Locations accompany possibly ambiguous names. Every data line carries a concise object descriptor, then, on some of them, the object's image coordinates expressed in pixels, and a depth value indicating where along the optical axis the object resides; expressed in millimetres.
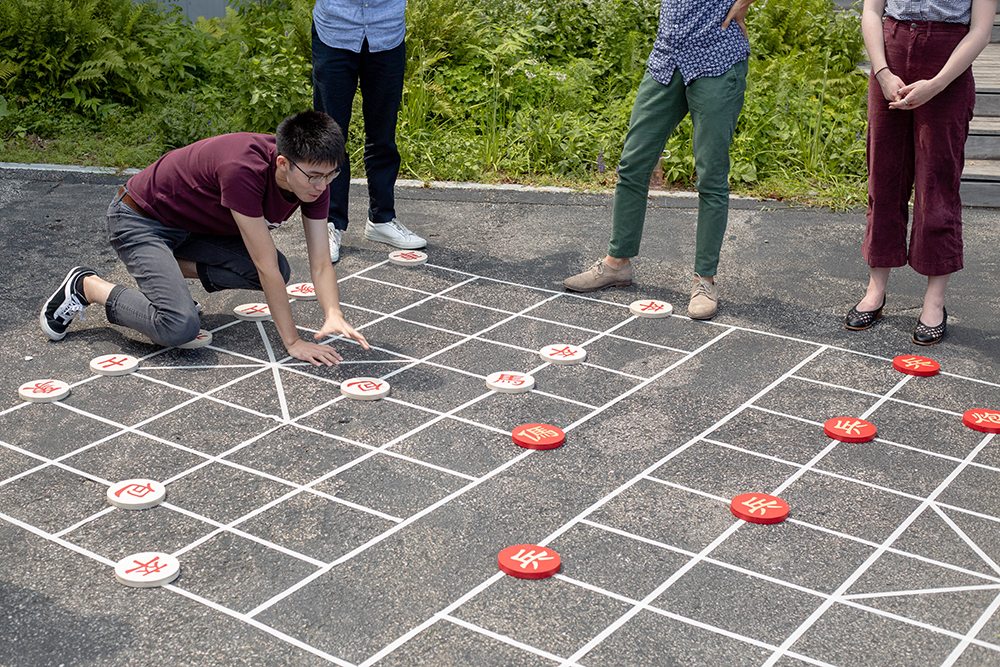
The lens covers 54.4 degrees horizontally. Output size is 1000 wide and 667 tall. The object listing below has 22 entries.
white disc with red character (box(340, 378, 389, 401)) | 3354
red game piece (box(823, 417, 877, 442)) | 3111
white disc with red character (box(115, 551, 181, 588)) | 2365
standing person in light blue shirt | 4449
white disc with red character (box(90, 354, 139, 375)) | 3502
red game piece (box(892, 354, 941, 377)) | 3615
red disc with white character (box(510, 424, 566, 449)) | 3043
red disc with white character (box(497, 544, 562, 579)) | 2426
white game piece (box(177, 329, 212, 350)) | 3746
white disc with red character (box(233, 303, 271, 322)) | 4043
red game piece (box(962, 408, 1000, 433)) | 3199
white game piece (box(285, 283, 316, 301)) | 4305
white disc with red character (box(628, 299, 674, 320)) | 4137
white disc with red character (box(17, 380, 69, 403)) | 3285
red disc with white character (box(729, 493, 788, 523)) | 2672
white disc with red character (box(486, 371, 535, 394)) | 3434
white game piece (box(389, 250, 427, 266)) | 4707
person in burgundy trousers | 3559
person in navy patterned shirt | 3900
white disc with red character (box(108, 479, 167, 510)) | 2684
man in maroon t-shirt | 3383
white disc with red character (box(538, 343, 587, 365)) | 3676
